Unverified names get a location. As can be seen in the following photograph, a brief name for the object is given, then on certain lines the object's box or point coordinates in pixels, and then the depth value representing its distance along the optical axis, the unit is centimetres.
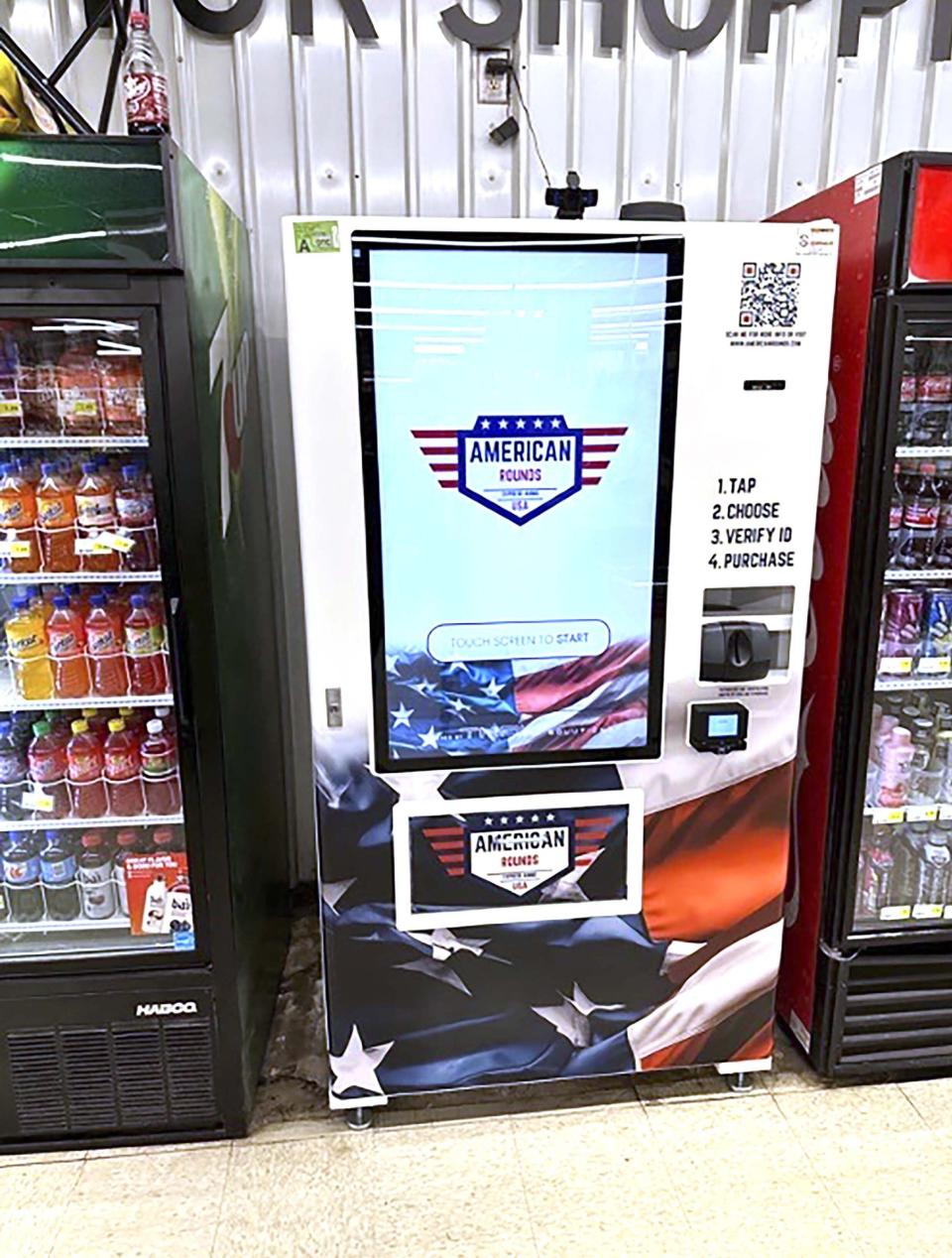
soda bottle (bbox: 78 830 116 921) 218
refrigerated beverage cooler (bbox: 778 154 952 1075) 193
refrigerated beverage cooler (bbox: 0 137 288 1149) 172
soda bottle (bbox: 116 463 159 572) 197
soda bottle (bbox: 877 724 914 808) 226
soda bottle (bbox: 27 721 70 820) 208
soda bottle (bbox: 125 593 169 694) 201
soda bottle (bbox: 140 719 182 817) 210
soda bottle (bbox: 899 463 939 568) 215
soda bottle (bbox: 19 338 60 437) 191
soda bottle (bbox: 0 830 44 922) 217
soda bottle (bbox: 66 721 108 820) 209
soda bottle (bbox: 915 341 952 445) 212
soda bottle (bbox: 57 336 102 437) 190
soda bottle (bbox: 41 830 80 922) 218
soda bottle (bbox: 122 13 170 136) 173
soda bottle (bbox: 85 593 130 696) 201
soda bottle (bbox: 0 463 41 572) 192
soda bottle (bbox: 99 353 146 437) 190
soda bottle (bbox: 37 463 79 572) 194
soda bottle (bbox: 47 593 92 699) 200
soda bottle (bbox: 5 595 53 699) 199
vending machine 182
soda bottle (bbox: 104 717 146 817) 210
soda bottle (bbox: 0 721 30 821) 209
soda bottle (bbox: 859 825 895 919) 235
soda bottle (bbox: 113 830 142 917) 215
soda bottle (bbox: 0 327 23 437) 190
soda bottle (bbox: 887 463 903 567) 216
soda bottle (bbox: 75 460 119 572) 194
